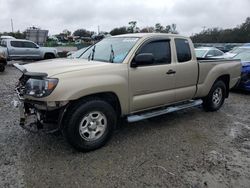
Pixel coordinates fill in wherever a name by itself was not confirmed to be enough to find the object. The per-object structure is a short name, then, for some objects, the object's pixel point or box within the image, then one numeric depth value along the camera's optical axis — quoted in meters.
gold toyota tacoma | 2.69
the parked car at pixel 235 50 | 8.71
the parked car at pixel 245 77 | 6.15
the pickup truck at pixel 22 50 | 12.42
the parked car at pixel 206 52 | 9.16
